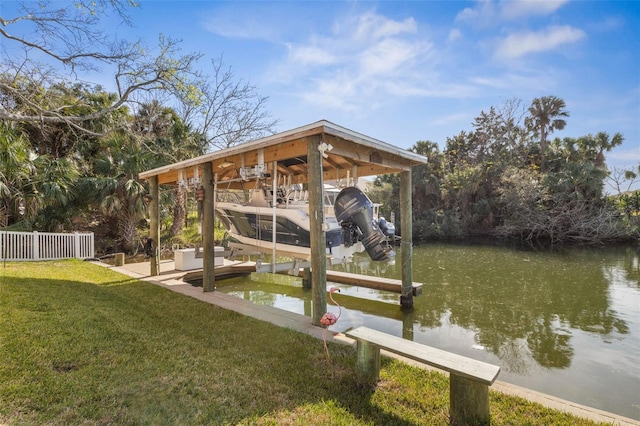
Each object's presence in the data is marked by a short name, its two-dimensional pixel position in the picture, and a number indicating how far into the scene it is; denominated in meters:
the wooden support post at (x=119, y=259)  9.11
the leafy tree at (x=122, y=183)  10.54
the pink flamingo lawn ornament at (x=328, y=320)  3.19
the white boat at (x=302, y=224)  5.47
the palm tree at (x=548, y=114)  24.81
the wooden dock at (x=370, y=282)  6.85
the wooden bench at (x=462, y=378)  2.27
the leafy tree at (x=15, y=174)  7.69
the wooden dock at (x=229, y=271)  8.22
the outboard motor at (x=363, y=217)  5.43
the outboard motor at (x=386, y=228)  6.78
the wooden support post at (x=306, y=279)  8.00
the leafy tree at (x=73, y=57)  6.68
